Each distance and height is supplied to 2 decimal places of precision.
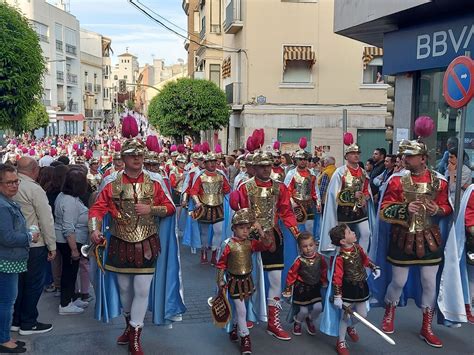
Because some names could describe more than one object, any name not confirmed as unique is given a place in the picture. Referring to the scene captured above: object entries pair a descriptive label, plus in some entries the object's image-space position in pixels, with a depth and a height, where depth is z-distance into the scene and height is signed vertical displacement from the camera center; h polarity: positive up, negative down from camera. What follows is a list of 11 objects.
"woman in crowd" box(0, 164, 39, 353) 4.98 -1.15
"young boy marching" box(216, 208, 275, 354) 5.20 -1.40
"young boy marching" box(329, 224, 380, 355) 5.12 -1.43
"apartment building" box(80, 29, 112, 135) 73.50 +6.19
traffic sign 5.59 +0.49
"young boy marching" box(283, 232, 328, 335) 5.39 -1.51
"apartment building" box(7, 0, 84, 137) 55.69 +6.94
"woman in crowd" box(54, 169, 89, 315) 6.26 -1.24
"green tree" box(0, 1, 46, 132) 13.59 +1.44
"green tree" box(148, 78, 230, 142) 23.64 +0.73
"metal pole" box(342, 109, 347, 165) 11.12 +0.17
